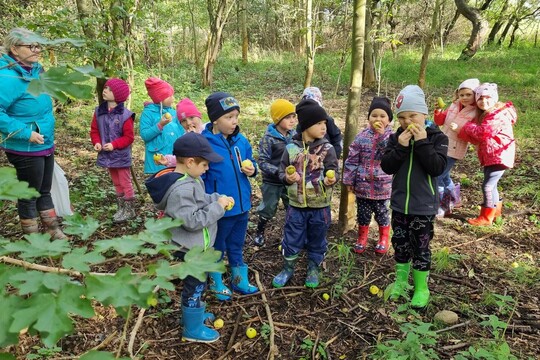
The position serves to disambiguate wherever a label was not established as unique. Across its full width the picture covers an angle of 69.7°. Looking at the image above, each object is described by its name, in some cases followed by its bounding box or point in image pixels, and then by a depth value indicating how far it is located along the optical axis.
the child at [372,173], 3.59
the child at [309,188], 3.33
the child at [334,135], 4.24
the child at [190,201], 2.59
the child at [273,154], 3.92
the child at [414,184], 2.94
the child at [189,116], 4.20
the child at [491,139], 4.38
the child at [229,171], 3.18
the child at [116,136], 4.33
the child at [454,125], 4.60
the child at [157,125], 4.29
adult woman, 3.25
